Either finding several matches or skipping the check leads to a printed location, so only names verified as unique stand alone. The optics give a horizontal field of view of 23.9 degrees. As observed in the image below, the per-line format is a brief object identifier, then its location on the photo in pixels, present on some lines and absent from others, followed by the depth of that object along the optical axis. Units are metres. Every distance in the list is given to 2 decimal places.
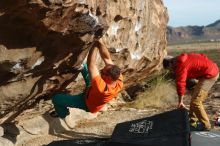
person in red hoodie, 8.73
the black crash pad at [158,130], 6.04
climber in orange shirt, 6.66
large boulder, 5.54
